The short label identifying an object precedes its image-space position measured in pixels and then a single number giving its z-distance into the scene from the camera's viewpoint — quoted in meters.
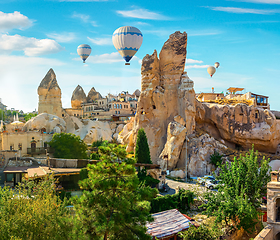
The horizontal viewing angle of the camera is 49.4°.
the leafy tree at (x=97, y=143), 53.87
